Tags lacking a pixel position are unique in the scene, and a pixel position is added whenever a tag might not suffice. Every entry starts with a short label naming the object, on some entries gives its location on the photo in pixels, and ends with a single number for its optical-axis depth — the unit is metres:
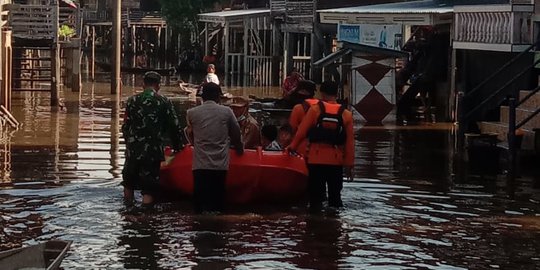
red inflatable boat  12.51
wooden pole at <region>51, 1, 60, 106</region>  28.62
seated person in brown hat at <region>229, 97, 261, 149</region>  13.80
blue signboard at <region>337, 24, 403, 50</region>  29.17
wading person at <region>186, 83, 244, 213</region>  11.88
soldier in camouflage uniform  12.25
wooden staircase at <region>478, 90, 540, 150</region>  18.27
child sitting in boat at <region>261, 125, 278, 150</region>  13.67
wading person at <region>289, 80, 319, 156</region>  12.39
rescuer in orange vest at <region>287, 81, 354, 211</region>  12.21
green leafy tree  57.47
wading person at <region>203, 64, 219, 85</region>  24.22
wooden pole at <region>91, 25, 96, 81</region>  43.91
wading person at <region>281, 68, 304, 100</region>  19.62
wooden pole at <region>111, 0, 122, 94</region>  33.94
